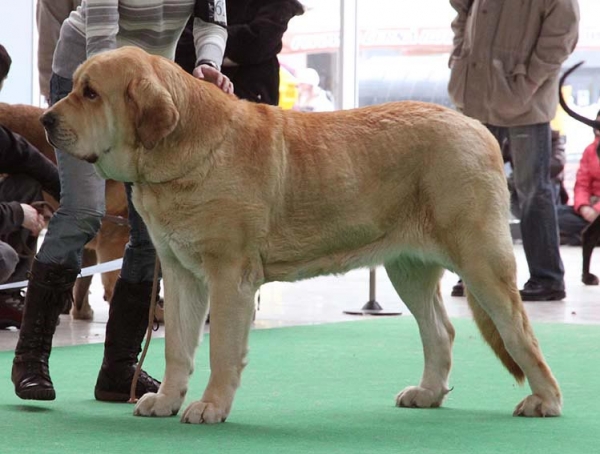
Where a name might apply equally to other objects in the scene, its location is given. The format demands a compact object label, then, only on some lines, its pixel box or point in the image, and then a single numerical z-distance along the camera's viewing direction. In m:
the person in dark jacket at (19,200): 11.13
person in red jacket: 23.58
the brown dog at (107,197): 11.88
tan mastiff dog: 6.41
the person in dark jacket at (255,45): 11.55
